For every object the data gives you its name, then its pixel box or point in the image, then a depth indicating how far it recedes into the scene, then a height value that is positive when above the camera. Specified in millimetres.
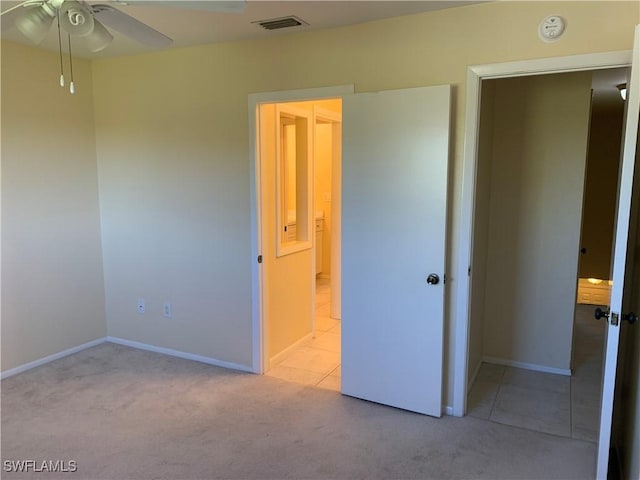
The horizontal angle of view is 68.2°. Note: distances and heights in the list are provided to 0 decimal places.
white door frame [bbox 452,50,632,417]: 2344 +178
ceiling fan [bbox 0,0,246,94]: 1757 +640
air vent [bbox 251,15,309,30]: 2775 +952
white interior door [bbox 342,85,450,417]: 2660 -354
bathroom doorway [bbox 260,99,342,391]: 3477 -506
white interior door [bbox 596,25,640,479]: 1861 -283
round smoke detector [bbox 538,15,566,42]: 2371 +781
